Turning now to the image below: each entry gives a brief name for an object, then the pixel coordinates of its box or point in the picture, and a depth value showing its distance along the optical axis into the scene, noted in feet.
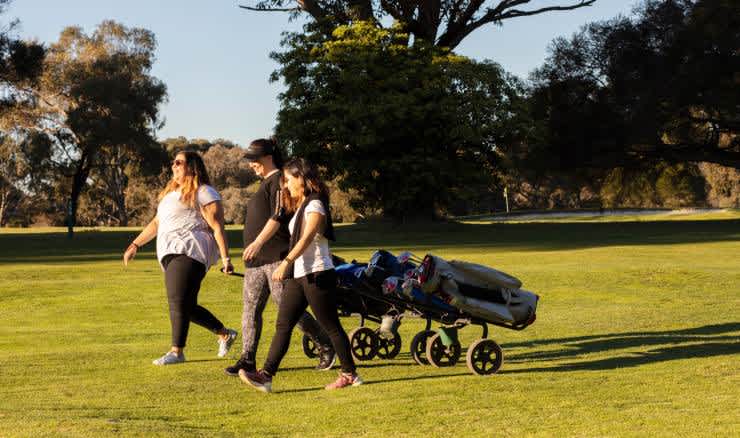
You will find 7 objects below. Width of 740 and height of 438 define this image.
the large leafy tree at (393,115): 174.19
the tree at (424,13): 190.60
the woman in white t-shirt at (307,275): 33.27
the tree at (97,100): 237.86
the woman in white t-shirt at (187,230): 37.93
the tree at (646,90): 195.52
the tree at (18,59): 172.45
